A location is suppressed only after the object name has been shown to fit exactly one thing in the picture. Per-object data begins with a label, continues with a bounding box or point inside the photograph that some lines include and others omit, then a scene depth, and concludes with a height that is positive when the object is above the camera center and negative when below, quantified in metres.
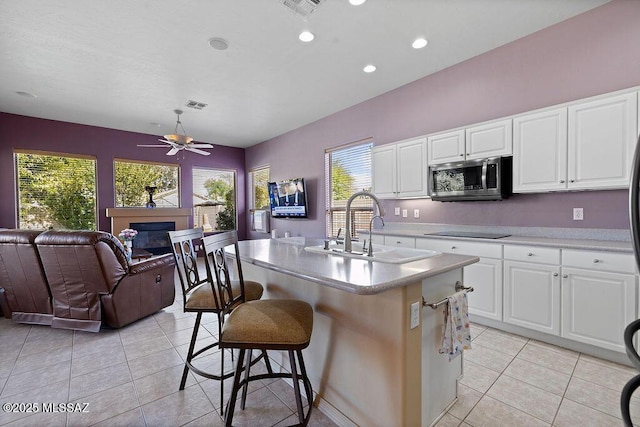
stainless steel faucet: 1.95 -0.17
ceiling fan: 4.49 +1.06
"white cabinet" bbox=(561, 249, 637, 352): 2.20 -0.71
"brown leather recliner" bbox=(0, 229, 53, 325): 3.00 -0.75
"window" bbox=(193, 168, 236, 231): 7.39 +0.25
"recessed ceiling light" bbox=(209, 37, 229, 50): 3.06 +1.75
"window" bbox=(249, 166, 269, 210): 7.48 +0.54
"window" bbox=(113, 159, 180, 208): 6.28 +0.59
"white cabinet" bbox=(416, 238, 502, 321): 2.85 -0.70
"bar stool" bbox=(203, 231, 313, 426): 1.44 -0.59
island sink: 1.71 -0.30
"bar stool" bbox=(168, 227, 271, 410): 1.91 -0.57
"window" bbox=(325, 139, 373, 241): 4.86 +0.45
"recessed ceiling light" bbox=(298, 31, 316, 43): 2.96 +1.74
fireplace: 6.34 -0.59
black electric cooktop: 3.04 -0.31
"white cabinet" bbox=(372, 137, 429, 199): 3.76 +0.52
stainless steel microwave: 3.05 +0.30
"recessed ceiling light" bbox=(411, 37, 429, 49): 3.09 +1.75
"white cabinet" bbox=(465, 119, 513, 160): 3.02 +0.71
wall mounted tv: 5.95 +0.20
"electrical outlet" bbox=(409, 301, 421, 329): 1.45 -0.53
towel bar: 1.54 -0.51
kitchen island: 1.43 -0.70
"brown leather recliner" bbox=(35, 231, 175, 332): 2.79 -0.70
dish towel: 1.60 -0.68
